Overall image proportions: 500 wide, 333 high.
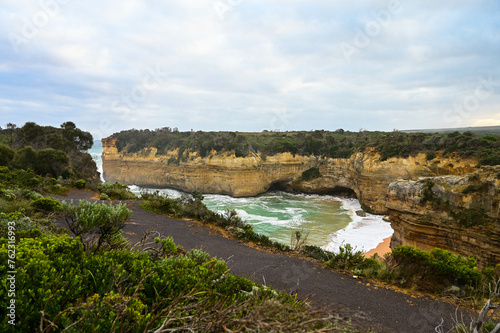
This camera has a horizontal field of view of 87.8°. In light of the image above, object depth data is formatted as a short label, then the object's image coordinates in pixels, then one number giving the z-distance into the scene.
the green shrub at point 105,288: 2.06
